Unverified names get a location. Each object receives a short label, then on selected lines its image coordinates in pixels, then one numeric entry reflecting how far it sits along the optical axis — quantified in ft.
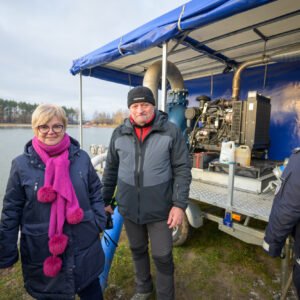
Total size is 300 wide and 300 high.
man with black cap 5.51
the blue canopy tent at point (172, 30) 6.76
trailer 7.48
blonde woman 4.05
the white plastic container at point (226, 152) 9.11
